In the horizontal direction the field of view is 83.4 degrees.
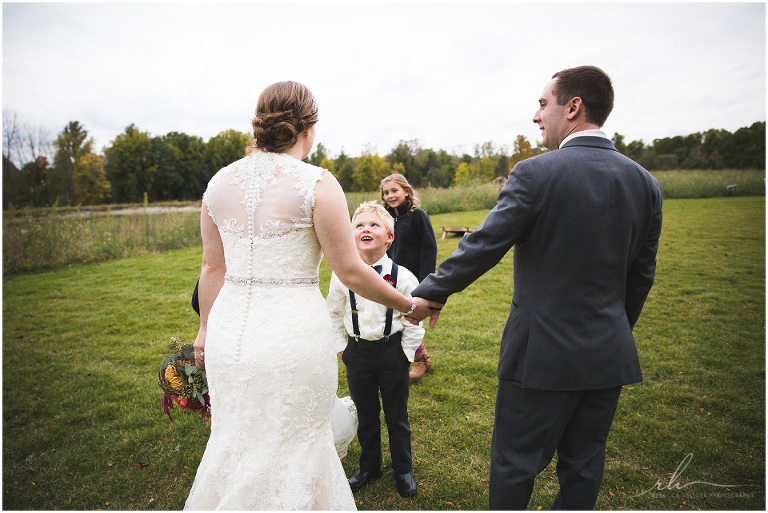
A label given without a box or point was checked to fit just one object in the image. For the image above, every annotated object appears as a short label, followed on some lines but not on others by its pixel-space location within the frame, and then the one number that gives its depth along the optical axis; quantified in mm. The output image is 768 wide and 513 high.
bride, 2008
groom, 1946
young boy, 2930
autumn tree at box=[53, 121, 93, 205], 40094
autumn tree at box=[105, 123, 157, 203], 53094
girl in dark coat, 4832
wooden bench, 13983
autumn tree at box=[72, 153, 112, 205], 44031
